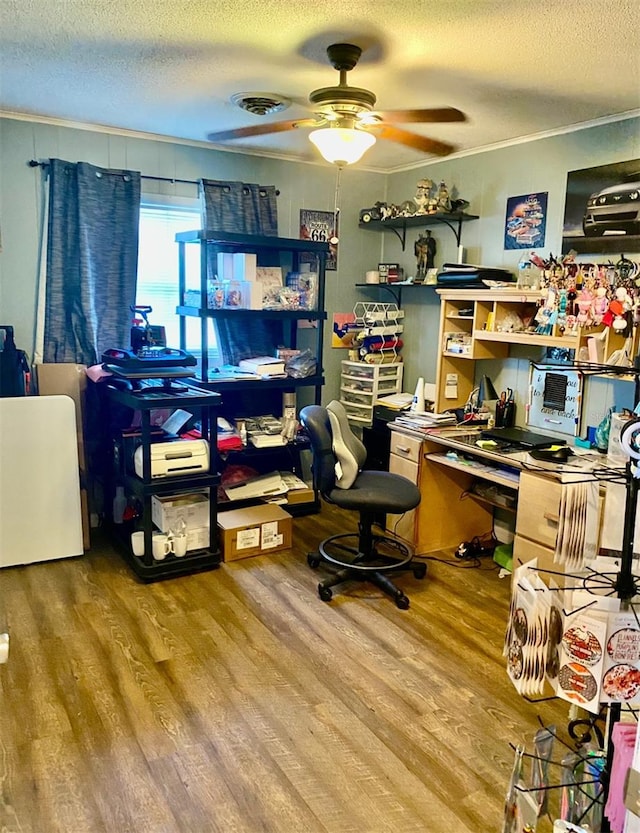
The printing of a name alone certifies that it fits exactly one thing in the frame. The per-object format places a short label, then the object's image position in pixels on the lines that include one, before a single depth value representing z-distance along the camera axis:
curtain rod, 3.58
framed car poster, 3.08
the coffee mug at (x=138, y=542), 3.37
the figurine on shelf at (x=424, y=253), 4.26
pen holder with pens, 3.75
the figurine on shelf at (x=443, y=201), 3.95
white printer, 3.27
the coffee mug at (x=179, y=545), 3.36
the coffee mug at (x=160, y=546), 3.30
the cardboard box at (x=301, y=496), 4.27
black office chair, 3.11
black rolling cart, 3.23
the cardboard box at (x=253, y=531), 3.57
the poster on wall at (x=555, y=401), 3.37
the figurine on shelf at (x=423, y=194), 4.02
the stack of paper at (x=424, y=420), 3.73
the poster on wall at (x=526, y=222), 3.58
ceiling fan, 2.35
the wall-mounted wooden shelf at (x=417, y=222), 3.99
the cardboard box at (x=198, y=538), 3.44
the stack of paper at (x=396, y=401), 4.31
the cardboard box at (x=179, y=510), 3.35
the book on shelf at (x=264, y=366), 4.04
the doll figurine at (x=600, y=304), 2.94
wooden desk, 3.08
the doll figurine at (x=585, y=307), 2.99
